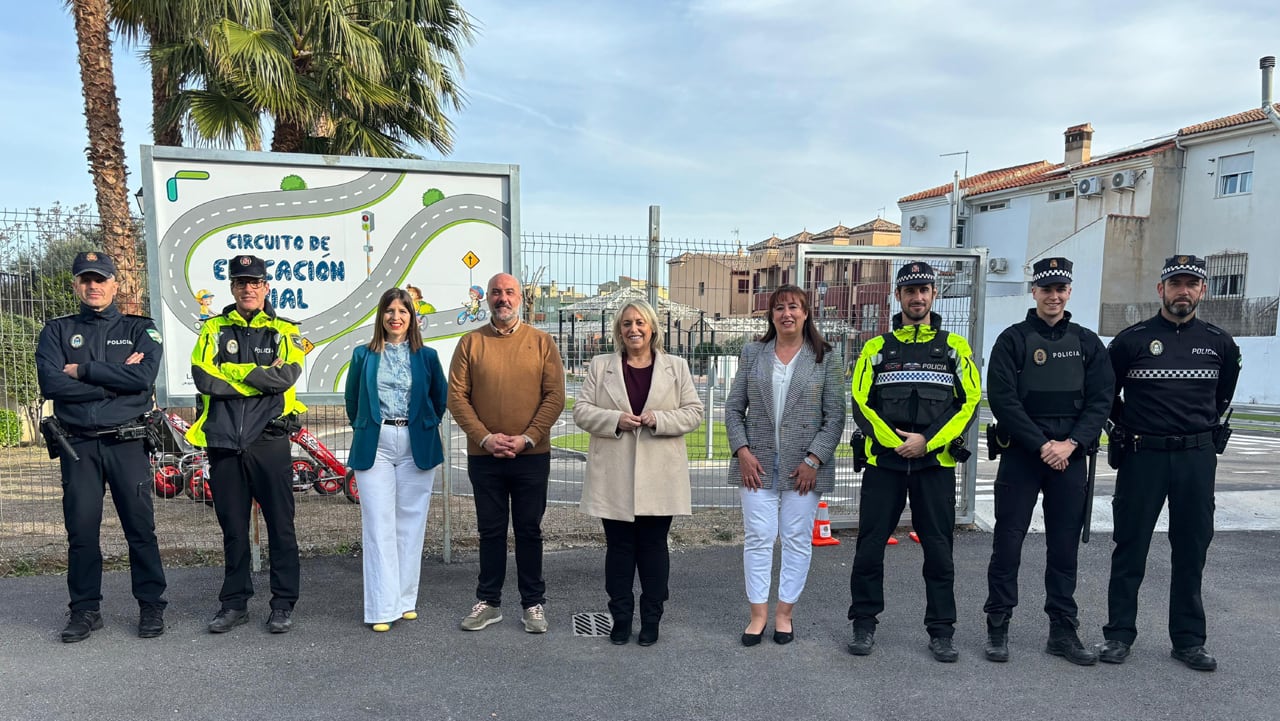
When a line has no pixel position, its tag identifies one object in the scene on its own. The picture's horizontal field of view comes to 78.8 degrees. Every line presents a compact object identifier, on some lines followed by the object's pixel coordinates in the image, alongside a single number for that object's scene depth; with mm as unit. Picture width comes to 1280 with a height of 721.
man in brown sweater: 4418
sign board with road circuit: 5336
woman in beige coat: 4184
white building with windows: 23562
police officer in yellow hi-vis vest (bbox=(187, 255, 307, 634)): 4348
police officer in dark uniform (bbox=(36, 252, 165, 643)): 4191
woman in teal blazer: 4488
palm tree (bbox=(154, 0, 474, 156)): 8844
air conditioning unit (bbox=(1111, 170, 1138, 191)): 28662
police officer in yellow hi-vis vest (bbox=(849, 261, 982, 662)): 4082
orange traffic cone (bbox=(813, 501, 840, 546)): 6359
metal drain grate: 4434
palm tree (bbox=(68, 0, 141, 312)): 7918
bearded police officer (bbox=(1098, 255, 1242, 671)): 4062
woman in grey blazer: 4242
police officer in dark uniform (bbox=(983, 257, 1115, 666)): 4105
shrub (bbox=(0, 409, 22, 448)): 7432
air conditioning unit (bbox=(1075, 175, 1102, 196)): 29938
